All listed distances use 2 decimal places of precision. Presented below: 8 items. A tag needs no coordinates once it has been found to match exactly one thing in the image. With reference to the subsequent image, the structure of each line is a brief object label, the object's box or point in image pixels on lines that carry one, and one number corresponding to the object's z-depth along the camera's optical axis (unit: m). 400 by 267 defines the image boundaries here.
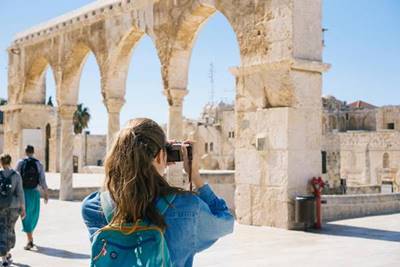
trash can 8.02
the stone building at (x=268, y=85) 8.35
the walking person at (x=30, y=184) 6.94
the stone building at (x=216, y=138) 46.31
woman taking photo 1.68
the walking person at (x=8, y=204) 5.70
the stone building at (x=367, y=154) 40.47
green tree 46.97
